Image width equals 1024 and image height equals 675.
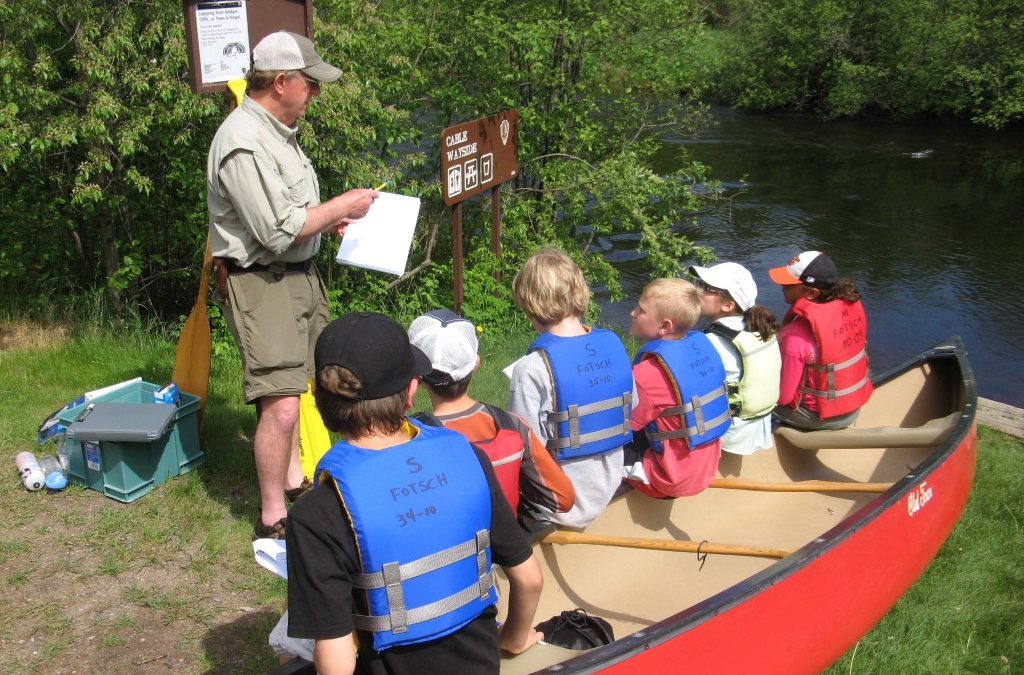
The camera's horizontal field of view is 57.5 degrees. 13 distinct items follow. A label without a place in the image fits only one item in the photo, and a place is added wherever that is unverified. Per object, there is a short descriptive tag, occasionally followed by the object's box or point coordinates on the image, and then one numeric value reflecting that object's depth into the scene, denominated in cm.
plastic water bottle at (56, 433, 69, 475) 420
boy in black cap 199
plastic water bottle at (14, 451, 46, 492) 410
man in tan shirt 340
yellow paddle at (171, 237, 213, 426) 427
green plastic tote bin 390
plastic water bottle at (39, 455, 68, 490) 411
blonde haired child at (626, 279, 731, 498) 368
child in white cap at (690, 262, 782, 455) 407
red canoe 295
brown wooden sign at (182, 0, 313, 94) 412
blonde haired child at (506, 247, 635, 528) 325
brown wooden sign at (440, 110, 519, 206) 540
